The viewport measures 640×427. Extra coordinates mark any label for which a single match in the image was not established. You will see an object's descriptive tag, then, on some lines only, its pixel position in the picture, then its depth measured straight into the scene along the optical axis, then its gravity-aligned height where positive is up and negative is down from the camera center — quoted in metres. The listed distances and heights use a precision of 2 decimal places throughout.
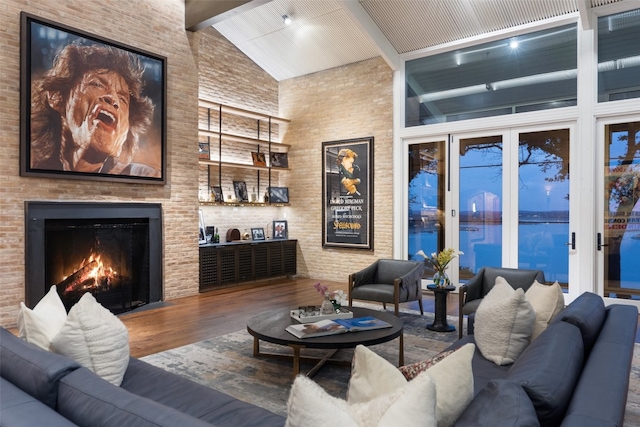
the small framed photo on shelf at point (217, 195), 7.81 +0.31
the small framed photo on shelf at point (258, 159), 8.51 +1.04
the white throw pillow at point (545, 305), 2.73 -0.59
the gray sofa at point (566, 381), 1.27 -0.59
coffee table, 3.21 -0.93
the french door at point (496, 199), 6.25 +0.21
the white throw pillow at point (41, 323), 2.09 -0.54
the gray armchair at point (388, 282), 5.17 -0.88
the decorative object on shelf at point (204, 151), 7.65 +1.08
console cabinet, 7.29 -0.89
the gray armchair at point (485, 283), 4.47 -0.75
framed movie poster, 7.96 +0.36
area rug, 3.20 -1.31
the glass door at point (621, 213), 5.70 +0.00
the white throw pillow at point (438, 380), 1.36 -0.53
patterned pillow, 1.54 -0.55
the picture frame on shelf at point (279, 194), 8.77 +0.36
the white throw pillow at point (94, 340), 2.00 -0.60
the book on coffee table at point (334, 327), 3.36 -0.91
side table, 4.94 -1.15
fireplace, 5.16 -0.52
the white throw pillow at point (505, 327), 2.58 -0.68
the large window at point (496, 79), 6.20 +2.06
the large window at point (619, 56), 5.70 +2.05
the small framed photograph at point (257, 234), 8.54 -0.42
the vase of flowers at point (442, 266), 4.92 -0.60
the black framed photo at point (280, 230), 8.95 -0.36
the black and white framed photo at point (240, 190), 8.31 +0.41
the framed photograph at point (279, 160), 8.87 +1.07
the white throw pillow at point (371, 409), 1.06 -0.48
